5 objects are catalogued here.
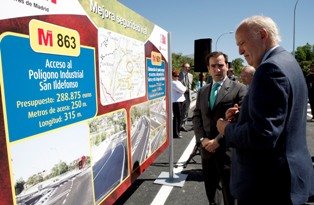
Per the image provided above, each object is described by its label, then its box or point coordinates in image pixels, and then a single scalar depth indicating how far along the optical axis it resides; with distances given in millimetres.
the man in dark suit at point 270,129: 1343
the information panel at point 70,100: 1335
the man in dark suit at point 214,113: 2614
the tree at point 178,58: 36765
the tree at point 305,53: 68018
